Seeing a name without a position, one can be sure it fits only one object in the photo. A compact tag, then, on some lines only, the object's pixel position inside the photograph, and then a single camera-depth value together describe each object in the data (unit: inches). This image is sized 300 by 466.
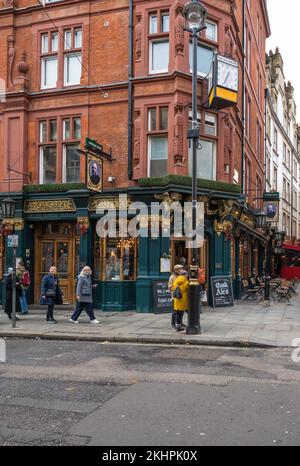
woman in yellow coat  518.3
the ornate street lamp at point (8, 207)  594.9
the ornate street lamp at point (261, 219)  944.7
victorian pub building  694.5
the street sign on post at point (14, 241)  580.1
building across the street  1578.5
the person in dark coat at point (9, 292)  629.3
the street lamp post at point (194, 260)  494.6
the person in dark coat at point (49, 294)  594.2
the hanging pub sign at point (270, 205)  1107.9
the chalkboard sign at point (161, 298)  665.6
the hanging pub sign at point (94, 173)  661.3
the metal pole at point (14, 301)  556.1
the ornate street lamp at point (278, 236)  1239.6
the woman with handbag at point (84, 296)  570.9
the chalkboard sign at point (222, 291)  714.8
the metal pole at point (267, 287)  802.3
